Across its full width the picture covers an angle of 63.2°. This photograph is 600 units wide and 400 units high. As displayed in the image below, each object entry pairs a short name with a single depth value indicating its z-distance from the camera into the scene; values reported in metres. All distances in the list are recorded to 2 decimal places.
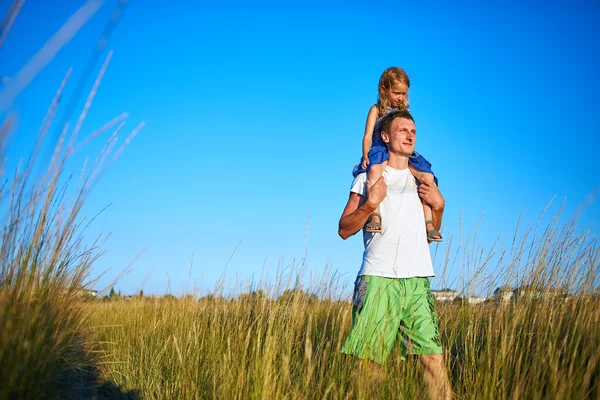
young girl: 3.30
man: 2.91
